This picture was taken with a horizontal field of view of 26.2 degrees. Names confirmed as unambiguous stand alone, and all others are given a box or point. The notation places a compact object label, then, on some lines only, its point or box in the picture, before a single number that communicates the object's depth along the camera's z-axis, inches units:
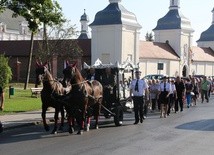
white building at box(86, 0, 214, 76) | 2091.5
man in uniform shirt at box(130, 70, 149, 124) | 683.4
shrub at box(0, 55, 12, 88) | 1086.4
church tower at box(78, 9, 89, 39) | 3406.0
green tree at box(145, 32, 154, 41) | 4943.4
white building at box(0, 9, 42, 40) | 3794.3
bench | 1177.4
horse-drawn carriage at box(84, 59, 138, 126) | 662.3
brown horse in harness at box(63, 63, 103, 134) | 549.3
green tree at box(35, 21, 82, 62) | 2053.4
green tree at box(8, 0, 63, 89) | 892.0
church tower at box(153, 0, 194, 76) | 2646.9
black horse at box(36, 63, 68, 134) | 542.3
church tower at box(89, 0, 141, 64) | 2078.0
